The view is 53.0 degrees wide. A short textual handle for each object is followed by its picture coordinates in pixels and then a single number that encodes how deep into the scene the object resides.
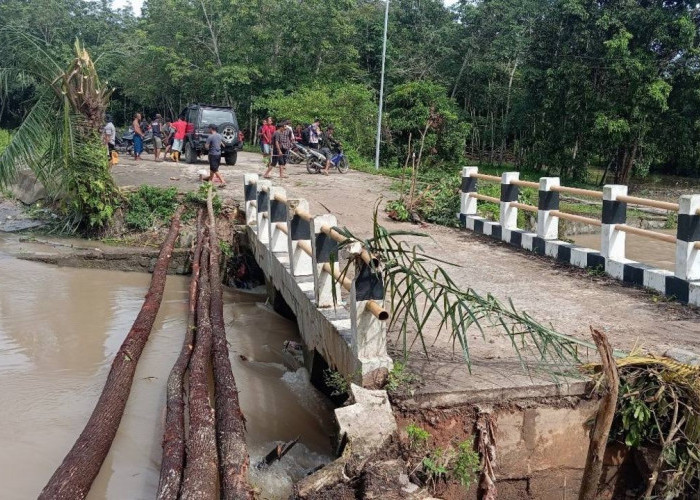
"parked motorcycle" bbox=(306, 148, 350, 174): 19.84
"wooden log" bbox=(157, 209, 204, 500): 4.11
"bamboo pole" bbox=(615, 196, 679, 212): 6.99
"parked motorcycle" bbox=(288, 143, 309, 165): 21.05
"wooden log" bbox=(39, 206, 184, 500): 4.23
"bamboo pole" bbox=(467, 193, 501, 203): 10.99
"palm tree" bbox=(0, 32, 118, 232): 11.62
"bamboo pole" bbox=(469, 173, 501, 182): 10.97
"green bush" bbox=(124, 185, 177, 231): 13.66
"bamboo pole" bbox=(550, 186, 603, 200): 8.32
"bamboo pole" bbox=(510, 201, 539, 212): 9.85
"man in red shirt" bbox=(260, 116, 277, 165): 21.12
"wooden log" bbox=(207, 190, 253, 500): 4.05
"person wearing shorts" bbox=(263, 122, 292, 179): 18.08
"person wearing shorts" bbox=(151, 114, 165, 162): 21.70
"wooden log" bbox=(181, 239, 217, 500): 4.04
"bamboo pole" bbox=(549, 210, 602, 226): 8.48
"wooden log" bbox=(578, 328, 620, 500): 3.56
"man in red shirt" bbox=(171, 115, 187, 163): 20.58
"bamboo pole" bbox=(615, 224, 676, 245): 7.10
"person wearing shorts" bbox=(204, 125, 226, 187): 15.64
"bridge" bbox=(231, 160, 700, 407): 4.69
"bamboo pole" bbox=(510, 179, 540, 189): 9.59
